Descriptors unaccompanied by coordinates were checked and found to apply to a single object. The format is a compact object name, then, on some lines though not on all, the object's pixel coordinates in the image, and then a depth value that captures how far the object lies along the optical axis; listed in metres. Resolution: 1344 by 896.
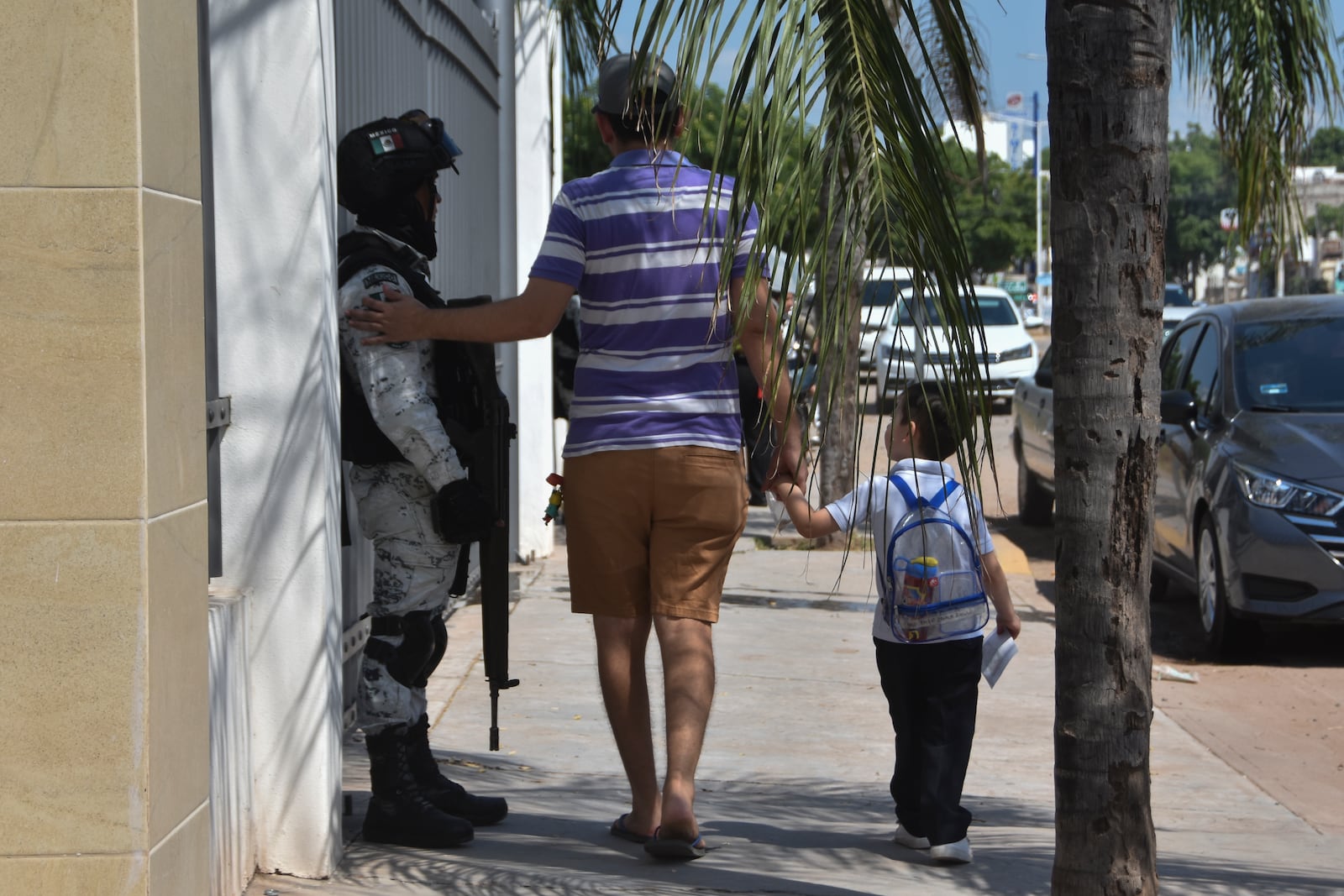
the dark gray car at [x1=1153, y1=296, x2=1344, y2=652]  15.16
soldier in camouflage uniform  8.49
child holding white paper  8.74
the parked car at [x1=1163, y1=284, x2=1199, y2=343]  59.21
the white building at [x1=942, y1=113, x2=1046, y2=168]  164.25
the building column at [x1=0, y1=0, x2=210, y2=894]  5.88
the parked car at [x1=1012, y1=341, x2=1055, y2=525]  23.98
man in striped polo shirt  8.30
